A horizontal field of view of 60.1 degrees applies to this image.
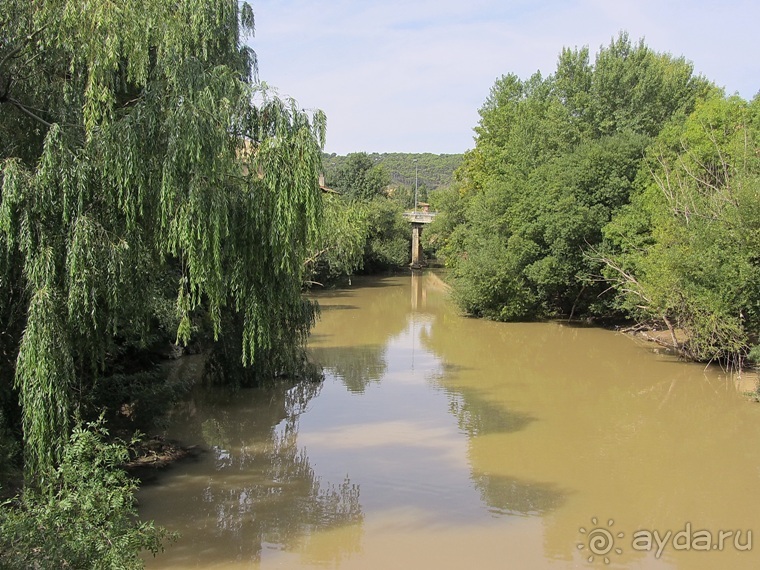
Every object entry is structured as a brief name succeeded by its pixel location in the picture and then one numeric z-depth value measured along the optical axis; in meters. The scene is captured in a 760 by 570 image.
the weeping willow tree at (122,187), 7.79
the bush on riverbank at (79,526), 5.32
